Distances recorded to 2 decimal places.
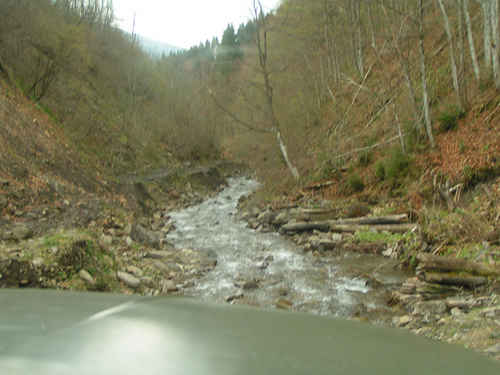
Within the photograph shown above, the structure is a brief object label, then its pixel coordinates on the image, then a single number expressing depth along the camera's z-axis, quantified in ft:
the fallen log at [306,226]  31.99
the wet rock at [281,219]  36.28
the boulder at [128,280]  19.72
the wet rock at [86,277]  17.02
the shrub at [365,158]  41.26
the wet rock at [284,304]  17.67
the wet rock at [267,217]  38.49
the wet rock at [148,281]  20.94
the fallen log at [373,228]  25.93
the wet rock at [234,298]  19.08
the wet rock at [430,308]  14.17
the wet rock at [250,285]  20.79
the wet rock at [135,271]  21.80
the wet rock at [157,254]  26.88
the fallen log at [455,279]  14.90
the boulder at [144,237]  29.89
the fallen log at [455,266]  14.97
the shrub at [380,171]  36.24
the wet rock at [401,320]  14.13
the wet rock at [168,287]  20.99
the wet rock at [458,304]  13.57
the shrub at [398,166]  33.70
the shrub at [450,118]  32.96
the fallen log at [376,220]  27.37
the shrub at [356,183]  38.17
